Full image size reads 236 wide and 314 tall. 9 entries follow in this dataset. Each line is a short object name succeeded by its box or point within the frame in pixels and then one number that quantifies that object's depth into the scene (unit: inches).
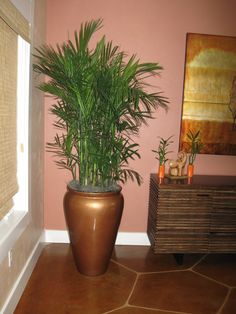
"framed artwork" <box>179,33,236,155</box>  107.9
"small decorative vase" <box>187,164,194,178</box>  106.0
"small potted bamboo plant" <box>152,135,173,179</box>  103.4
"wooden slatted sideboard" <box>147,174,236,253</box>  97.2
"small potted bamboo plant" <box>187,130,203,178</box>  106.1
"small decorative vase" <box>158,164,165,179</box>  103.3
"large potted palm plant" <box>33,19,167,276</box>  81.0
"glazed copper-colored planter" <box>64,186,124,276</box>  84.3
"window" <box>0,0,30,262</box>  66.6
